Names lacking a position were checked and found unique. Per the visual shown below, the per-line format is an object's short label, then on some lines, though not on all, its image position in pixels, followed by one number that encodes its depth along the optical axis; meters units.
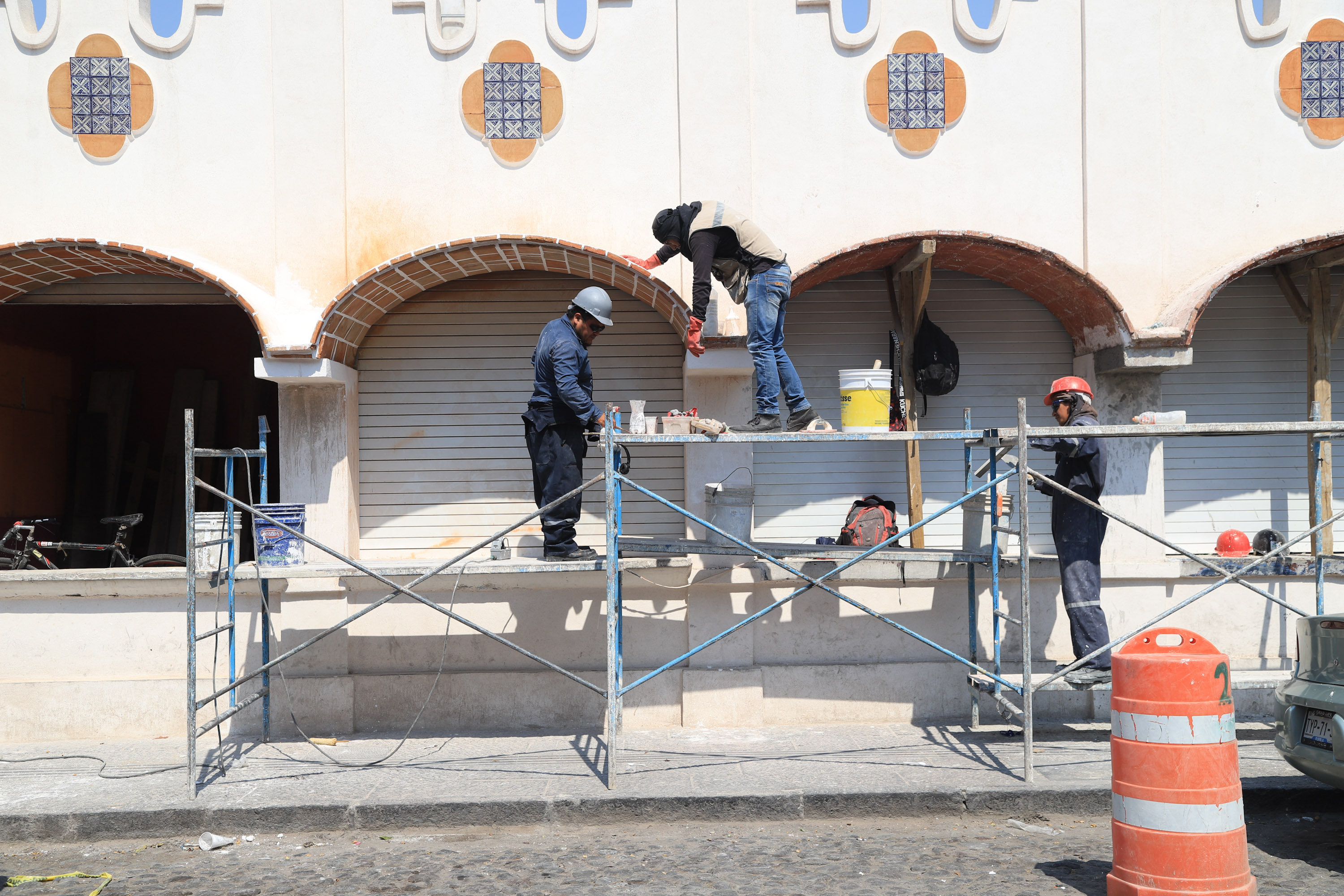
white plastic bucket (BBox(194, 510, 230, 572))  6.70
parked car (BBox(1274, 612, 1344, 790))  4.43
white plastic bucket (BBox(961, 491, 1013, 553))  6.65
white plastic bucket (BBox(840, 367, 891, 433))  6.11
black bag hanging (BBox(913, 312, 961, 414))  7.64
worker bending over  6.21
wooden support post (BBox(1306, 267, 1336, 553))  7.64
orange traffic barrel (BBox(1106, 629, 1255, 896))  3.97
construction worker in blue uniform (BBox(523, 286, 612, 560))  6.48
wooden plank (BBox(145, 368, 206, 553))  10.34
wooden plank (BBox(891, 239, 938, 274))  6.84
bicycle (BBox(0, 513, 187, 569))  7.81
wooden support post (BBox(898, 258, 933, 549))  7.52
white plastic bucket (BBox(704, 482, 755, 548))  6.68
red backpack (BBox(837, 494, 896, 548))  7.36
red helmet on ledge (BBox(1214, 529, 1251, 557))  7.45
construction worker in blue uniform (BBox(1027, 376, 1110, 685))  6.36
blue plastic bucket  6.57
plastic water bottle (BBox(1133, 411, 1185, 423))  6.14
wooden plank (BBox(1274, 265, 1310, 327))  7.76
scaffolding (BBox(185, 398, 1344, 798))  5.63
